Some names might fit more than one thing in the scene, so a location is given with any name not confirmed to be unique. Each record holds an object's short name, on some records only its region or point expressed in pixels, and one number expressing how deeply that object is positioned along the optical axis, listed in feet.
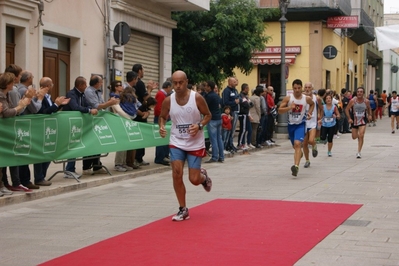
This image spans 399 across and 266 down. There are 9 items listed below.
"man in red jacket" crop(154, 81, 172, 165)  55.01
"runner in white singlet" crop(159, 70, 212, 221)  31.19
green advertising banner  37.42
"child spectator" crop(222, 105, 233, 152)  63.47
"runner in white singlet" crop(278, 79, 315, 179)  49.60
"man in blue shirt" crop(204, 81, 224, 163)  57.72
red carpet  23.49
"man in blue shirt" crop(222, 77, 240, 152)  64.59
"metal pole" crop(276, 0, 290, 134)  90.24
